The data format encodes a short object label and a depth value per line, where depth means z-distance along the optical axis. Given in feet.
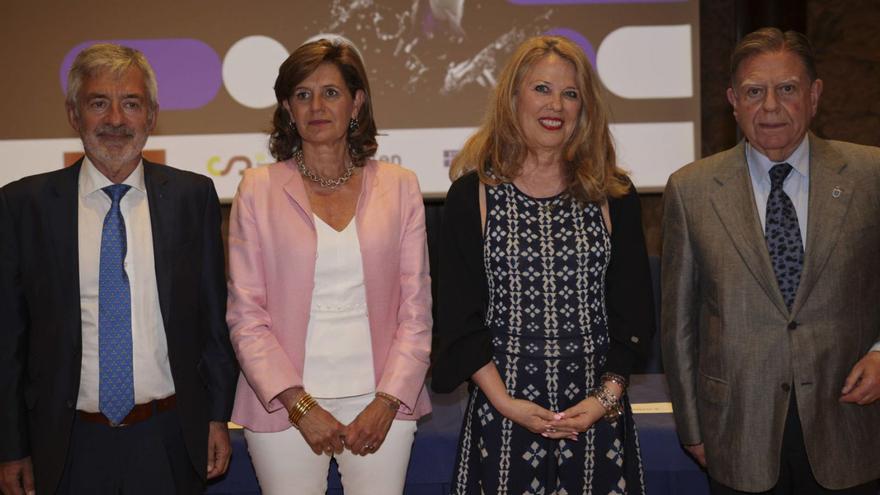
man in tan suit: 7.21
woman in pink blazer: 7.54
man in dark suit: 7.32
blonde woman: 7.45
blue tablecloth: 10.47
